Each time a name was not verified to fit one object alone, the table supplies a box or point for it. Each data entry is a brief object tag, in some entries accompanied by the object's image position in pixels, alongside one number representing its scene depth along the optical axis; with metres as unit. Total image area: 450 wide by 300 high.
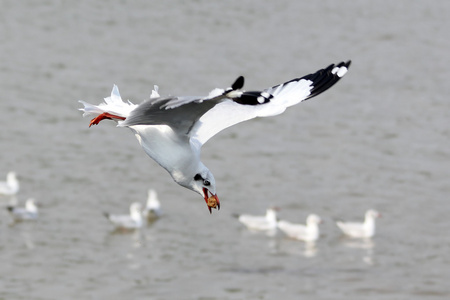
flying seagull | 6.22
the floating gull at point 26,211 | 16.52
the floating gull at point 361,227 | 17.09
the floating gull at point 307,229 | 16.86
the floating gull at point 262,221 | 16.86
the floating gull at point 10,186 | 17.95
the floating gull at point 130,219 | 16.44
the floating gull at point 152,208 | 17.27
